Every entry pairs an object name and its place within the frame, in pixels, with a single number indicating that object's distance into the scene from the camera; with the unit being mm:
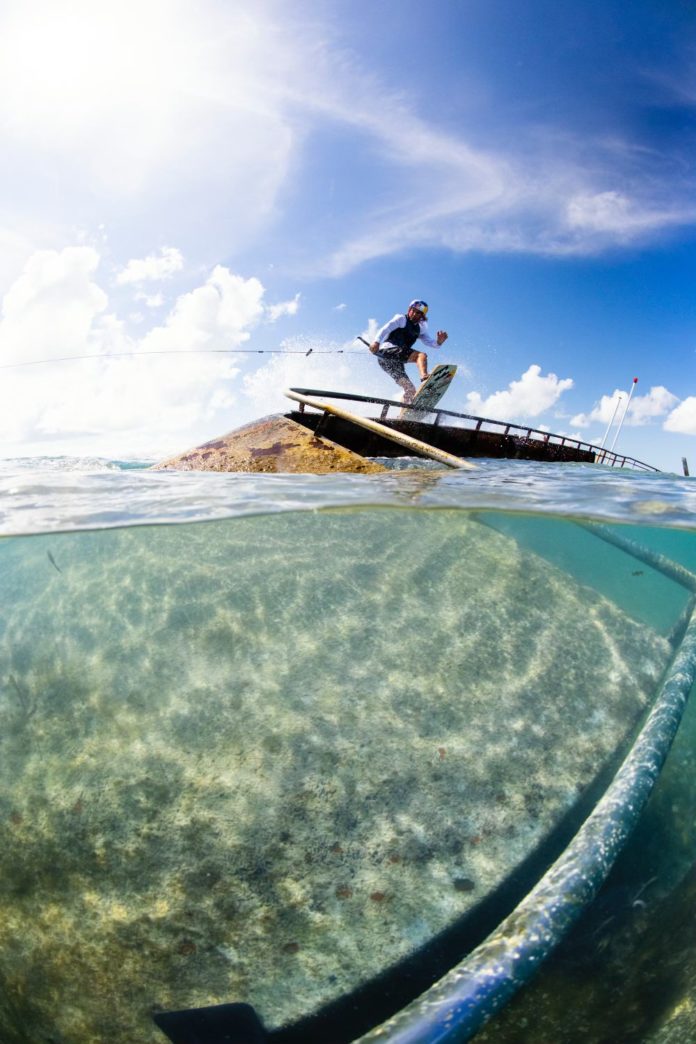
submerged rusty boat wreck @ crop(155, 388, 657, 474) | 9016
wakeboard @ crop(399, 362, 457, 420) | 12852
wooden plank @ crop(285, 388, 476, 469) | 8338
